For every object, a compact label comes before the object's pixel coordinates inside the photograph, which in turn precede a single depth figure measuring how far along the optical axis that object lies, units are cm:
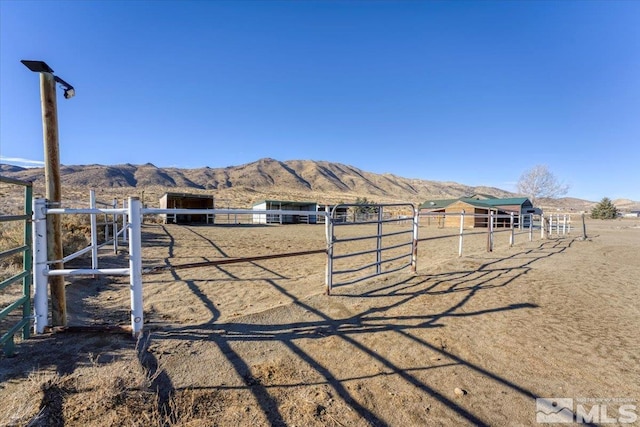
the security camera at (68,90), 360
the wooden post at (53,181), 330
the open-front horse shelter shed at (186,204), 2959
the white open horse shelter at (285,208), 3550
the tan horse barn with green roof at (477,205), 3095
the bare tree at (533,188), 5978
